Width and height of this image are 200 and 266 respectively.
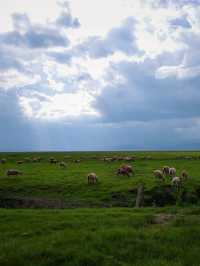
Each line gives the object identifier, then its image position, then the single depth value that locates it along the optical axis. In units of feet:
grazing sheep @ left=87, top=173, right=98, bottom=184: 119.40
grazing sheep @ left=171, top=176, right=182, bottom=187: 109.40
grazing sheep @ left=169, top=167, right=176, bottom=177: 139.80
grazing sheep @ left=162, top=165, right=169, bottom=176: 144.30
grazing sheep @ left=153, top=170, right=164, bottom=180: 124.59
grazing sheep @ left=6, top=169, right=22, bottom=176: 142.82
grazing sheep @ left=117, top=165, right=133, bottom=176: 137.30
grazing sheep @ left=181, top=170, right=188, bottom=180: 124.72
